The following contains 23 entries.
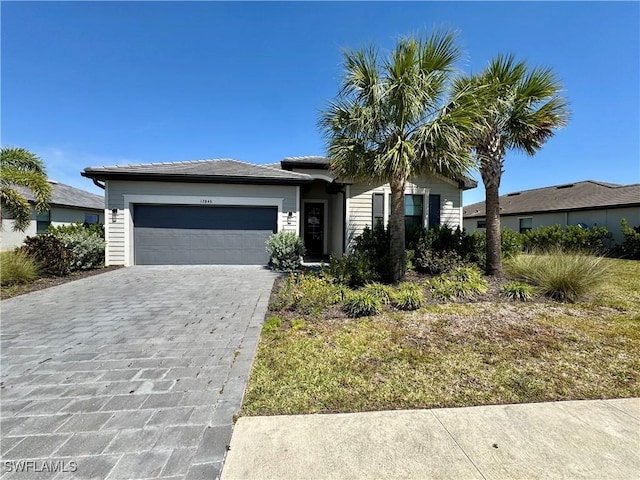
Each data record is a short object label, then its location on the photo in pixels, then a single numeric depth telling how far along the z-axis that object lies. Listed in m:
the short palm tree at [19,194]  8.26
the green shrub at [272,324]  4.45
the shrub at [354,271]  6.96
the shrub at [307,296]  5.39
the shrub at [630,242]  13.00
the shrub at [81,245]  9.30
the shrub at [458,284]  6.02
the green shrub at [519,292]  5.92
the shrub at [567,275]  5.95
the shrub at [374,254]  7.24
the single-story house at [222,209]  10.83
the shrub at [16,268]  7.23
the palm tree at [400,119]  6.12
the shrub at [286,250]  10.26
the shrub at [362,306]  5.11
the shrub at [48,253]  8.33
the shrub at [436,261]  7.84
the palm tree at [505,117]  6.96
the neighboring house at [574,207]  15.10
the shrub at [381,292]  5.71
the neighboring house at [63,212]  14.45
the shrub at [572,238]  14.35
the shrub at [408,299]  5.38
